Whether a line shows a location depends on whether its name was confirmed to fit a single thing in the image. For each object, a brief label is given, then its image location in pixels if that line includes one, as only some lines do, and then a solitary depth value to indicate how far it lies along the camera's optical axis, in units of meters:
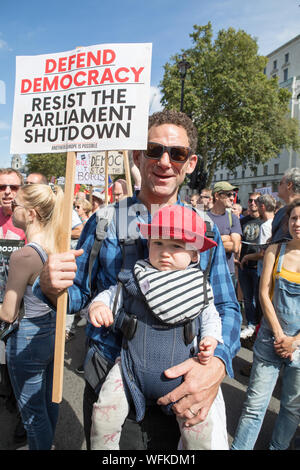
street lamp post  13.50
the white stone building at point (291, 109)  45.47
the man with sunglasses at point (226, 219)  4.99
